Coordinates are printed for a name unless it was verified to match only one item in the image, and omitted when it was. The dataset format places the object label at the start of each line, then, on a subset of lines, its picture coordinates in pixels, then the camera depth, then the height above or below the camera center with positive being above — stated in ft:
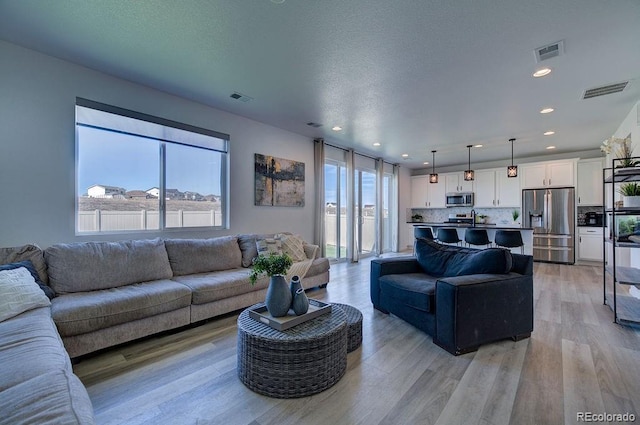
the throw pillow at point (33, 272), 7.44 -1.57
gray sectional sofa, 3.66 -2.26
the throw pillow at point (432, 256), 10.73 -1.71
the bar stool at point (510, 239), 17.08 -1.63
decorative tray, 6.48 -2.53
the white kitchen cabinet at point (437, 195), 28.17 +1.76
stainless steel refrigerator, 20.89 -0.77
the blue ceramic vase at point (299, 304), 6.99 -2.25
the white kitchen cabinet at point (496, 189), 24.07 +2.03
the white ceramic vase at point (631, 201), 9.95 +0.37
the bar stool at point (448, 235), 19.21 -1.54
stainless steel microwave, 26.43 +1.25
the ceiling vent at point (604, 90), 10.62 +4.76
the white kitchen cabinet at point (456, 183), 26.71 +2.80
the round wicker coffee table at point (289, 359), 5.96 -3.17
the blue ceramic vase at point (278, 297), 6.82 -2.04
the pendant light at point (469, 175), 20.47 +2.73
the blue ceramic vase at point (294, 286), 7.09 -1.84
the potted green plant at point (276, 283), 6.83 -1.72
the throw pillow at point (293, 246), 13.78 -1.66
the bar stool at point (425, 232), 20.30 -1.42
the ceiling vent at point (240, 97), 11.94 +5.05
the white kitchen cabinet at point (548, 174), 21.31 +2.98
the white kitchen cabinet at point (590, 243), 20.12 -2.30
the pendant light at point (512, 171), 18.88 +2.78
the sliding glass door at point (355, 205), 21.13 +0.61
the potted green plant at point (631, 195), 10.00 +0.59
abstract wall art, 15.64 +1.86
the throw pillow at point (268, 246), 12.92 -1.52
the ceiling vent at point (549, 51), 8.10 +4.79
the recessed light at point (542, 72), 9.52 +4.78
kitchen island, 17.94 -1.45
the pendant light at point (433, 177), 21.68 +2.74
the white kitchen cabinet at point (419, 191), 29.32 +2.23
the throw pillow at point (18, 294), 6.15 -1.85
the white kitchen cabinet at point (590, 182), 20.59 +2.24
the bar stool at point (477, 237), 18.03 -1.59
